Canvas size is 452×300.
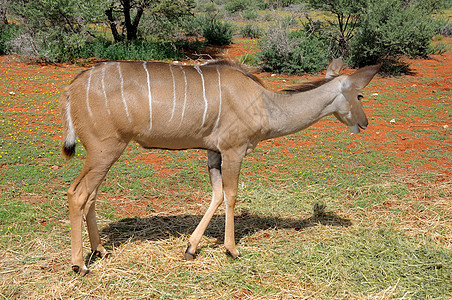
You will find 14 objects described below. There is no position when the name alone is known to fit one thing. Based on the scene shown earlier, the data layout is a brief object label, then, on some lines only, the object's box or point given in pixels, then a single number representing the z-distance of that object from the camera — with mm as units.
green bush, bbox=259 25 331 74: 13172
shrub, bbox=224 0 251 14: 30312
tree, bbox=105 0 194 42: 14232
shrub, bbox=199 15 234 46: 18141
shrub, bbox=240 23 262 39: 20000
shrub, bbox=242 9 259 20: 26338
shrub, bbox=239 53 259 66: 13844
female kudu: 3707
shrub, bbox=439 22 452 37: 21281
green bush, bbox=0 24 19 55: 14531
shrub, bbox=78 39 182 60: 14328
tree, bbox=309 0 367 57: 13781
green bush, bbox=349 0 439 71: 12961
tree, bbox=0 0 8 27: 16130
